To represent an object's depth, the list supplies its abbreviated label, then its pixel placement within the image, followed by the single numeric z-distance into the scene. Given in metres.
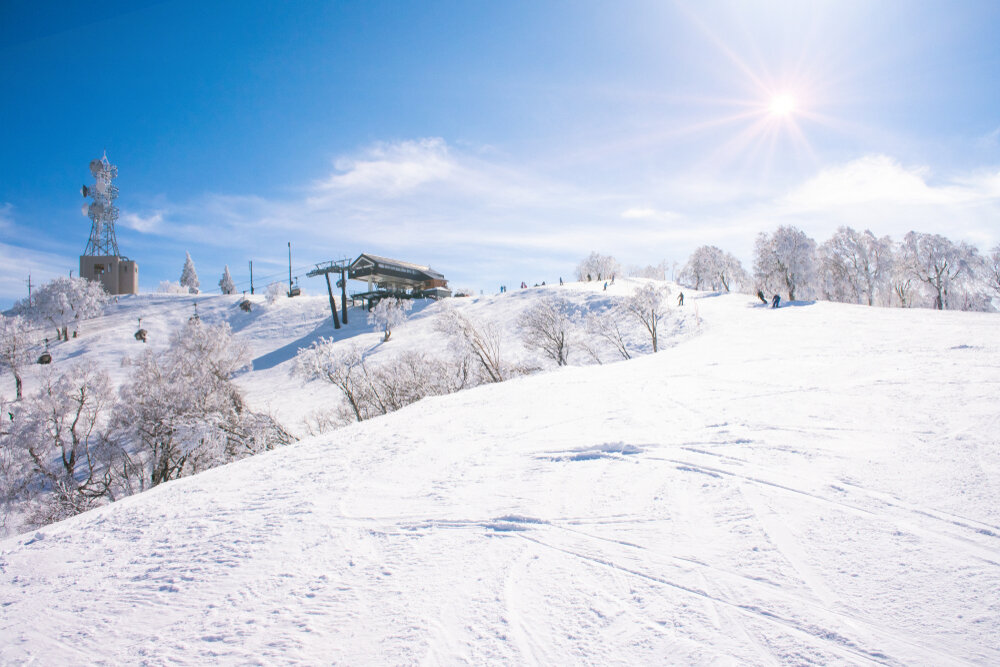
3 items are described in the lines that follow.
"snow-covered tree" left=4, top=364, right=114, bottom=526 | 17.64
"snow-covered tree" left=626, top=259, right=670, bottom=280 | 99.49
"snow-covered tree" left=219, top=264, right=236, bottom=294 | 78.18
